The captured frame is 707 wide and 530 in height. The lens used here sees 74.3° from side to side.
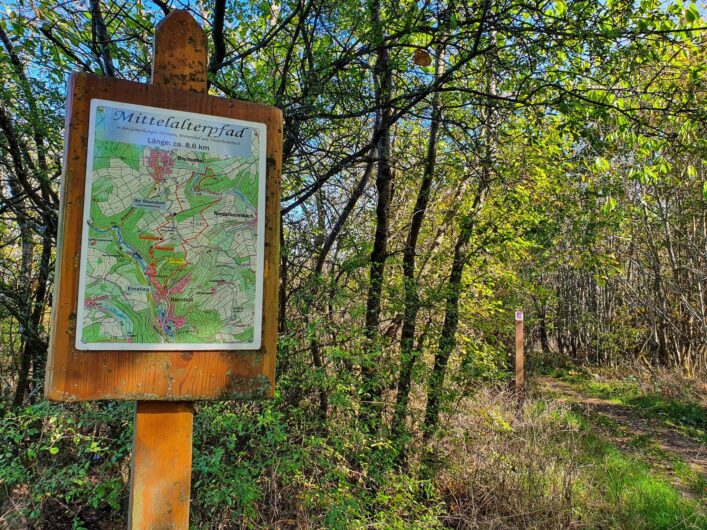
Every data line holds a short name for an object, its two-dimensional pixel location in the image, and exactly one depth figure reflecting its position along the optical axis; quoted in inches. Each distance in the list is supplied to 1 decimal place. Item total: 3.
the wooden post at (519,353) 282.8
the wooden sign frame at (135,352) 53.7
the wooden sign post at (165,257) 55.0
